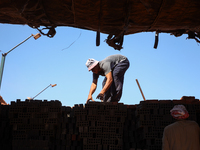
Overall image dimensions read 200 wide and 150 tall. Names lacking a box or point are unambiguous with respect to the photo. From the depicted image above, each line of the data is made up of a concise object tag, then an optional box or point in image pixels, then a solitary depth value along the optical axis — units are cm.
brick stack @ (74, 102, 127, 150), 626
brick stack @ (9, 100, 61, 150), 638
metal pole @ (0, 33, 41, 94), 1296
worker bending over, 862
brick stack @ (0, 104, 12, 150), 657
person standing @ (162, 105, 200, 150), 462
